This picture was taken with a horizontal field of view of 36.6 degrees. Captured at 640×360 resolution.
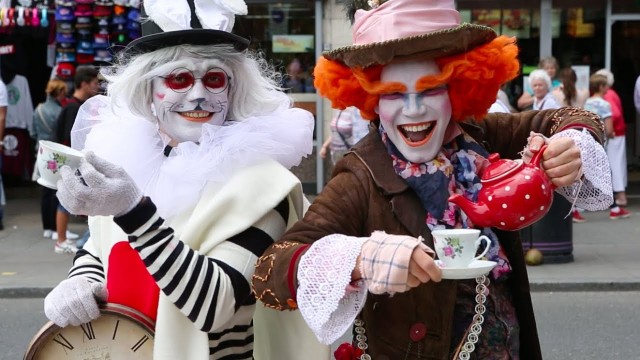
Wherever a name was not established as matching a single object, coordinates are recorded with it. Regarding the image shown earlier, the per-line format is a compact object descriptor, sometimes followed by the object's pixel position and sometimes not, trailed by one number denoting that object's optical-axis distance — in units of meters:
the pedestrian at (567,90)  9.89
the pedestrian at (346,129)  8.83
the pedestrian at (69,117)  9.45
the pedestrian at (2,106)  10.50
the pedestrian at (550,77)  9.96
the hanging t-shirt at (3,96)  10.49
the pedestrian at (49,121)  10.26
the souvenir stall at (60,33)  11.28
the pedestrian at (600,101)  10.43
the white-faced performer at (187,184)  2.53
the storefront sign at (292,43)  12.16
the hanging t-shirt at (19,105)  12.37
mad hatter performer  2.52
